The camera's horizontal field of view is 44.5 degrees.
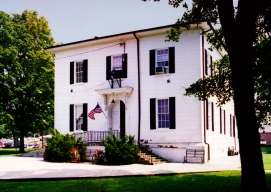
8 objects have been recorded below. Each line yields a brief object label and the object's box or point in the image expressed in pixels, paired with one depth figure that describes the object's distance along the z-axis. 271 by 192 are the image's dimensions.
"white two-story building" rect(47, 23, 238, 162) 18.89
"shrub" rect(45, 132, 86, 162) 18.31
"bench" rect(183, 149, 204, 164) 17.94
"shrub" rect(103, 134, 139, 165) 17.09
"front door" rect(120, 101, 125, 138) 20.90
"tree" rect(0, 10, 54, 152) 29.22
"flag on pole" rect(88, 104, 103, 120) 20.38
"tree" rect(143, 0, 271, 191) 7.30
